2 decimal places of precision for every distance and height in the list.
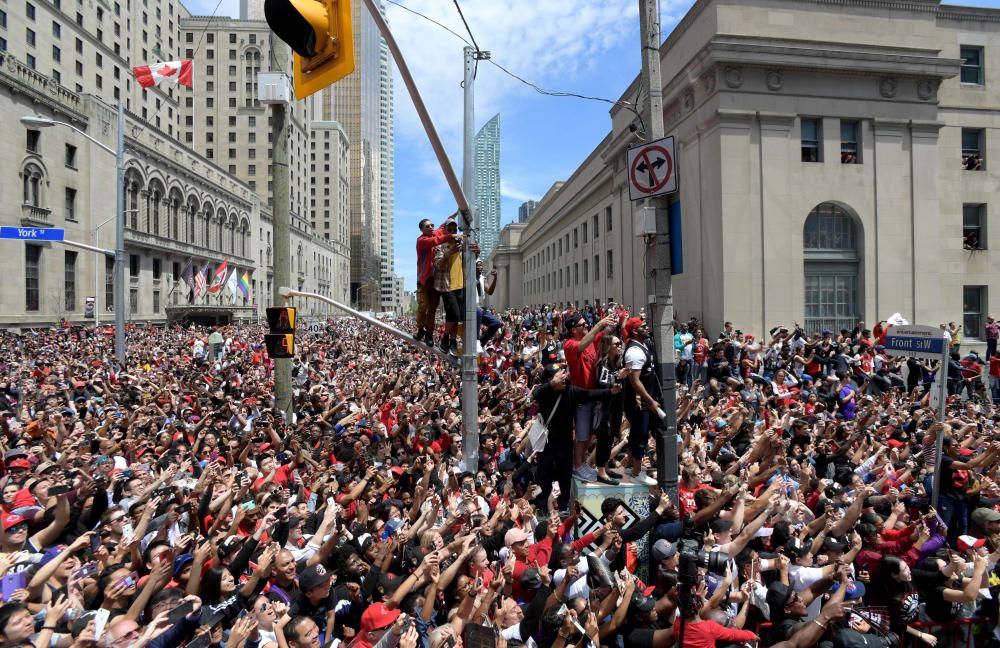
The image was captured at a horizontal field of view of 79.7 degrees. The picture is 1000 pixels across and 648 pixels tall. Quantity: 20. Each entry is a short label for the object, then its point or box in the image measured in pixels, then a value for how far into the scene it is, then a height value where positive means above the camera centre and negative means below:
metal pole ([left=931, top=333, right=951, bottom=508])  8.05 -1.23
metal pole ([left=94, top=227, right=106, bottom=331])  45.88 +4.87
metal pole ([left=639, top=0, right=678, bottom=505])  7.01 +0.58
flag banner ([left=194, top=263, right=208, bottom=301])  34.25 +2.77
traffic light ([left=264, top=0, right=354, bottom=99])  4.69 +2.37
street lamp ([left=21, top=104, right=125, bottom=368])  19.56 +2.00
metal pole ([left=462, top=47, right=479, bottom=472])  8.47 +0.15
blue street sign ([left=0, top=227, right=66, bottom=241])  15.52 +2.63
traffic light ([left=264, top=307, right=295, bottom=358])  9.34 -0.03
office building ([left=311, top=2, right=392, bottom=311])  167.50 +59.51
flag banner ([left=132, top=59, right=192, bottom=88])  23.22 +10.39
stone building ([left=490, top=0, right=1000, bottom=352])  23.62 +6.92
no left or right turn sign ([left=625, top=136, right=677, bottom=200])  6.85 +1.87
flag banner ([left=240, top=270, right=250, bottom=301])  35.80 +2.78
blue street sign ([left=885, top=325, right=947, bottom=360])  9.70 -0.26
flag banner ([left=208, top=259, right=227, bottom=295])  32.34 +2.87
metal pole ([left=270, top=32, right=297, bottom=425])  11.69 +2.58
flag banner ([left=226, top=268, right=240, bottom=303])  35.47 +2.90
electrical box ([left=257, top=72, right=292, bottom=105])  11.26 +4.60
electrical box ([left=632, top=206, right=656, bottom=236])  7.15 +1.28
